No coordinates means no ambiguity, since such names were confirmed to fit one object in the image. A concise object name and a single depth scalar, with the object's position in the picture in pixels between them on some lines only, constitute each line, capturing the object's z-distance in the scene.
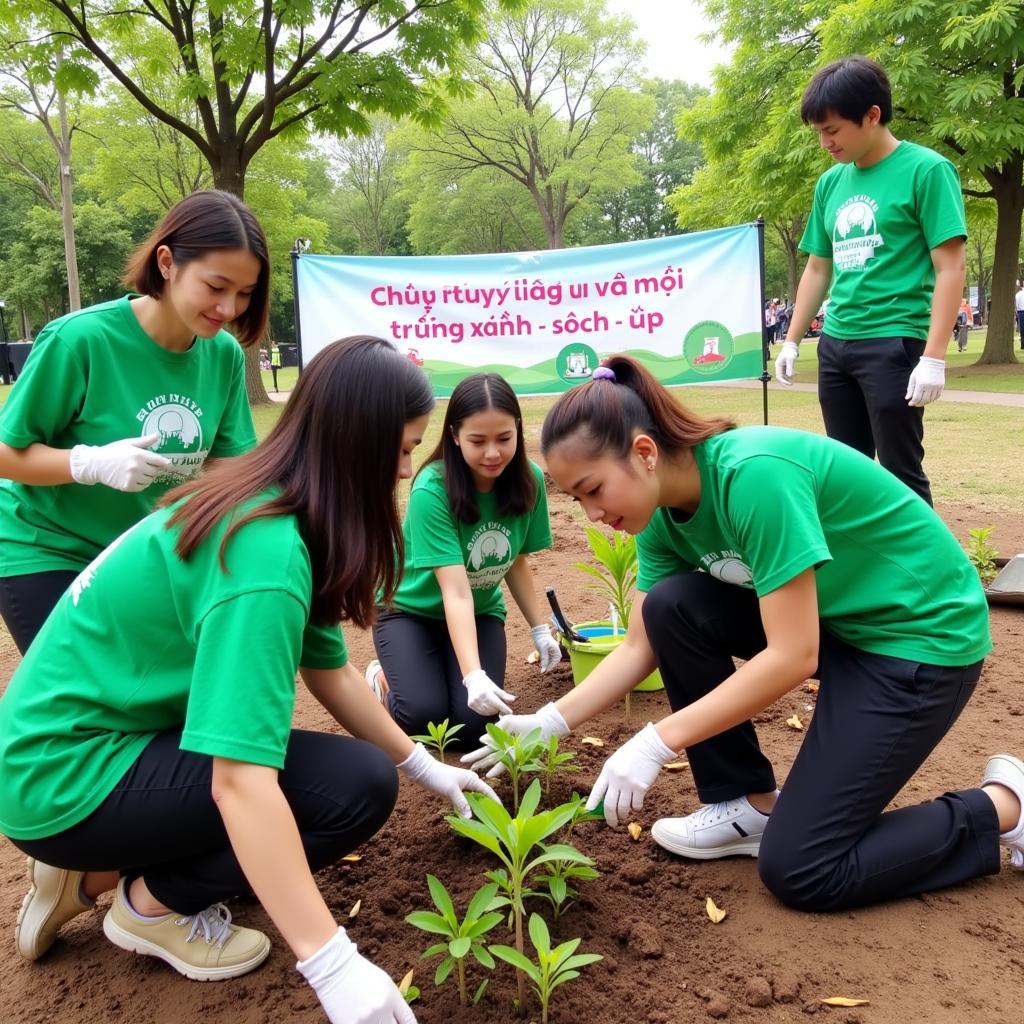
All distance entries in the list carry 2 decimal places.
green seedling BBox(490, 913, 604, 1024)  1.49
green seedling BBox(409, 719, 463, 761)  2.28
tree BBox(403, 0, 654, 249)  29.16
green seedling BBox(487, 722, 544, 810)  1.95
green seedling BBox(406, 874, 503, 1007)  1.53
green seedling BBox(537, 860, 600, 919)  1.75
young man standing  3.18
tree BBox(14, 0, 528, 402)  10.15
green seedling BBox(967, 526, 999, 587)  3.90
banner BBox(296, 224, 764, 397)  6.49
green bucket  2.95
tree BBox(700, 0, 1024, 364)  12.44
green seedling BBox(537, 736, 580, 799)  2.00
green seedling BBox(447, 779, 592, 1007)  1.57
